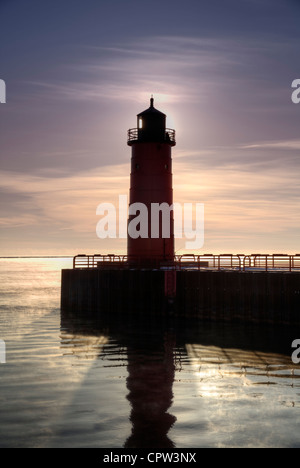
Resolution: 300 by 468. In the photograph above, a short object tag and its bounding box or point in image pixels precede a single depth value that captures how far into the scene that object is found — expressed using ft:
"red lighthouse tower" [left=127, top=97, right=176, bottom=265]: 123.85
